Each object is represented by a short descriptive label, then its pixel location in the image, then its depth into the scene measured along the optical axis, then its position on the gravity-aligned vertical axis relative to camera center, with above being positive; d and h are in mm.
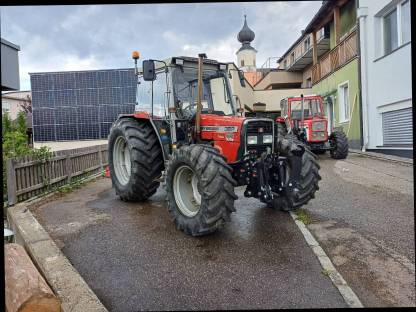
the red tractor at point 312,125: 10969 +473
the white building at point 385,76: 9695 +1937
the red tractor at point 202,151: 3771 -109
